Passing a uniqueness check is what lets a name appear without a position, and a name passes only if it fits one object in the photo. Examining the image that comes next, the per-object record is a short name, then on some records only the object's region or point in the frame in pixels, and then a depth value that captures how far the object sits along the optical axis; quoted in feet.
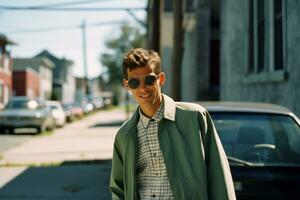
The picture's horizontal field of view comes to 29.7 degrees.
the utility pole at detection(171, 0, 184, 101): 39.67
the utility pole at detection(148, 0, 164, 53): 43.78
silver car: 78.38
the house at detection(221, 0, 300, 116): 30.12
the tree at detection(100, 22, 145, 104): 320.70
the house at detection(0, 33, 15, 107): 130.93
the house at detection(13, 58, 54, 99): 197.98
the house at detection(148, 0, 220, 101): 70.69
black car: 14.88
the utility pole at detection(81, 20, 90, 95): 221.60
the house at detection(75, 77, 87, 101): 344.69
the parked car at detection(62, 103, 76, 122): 121.85
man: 8.83
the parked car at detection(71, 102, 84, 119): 133.88
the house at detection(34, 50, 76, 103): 250.78
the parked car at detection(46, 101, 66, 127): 92.95
